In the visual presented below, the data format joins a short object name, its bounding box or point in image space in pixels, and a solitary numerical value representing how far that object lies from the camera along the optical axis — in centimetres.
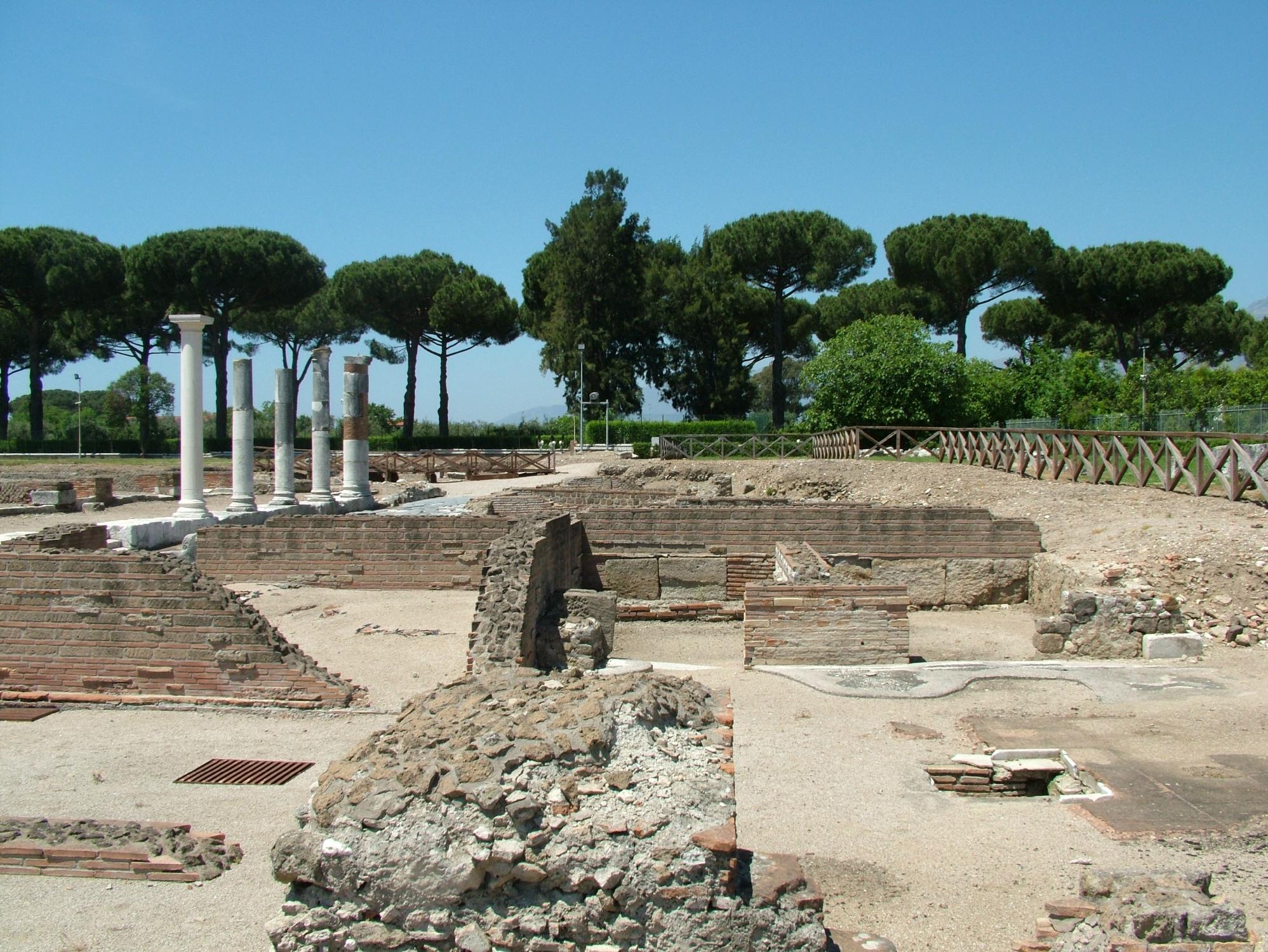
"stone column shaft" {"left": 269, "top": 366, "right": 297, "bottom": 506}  2252
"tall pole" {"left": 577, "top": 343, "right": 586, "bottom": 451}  4672
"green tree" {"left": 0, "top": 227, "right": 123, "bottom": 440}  4678
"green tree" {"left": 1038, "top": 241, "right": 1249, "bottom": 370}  4309
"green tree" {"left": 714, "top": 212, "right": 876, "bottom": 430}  4991
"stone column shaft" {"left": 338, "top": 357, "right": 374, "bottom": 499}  2530
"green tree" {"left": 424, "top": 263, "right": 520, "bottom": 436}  5181
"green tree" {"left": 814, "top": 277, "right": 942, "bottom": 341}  5062
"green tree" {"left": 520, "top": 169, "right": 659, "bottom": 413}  5200
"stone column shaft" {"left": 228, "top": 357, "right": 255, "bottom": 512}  2103
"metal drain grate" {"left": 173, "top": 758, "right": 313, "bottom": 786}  651
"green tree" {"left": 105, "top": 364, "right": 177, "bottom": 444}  4781
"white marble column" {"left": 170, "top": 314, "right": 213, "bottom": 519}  1894
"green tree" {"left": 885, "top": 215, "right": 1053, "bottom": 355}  4456
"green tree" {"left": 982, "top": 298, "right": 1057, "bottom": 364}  5300
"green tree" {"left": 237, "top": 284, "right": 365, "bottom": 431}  5734
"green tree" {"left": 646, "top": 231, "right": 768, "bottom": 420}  5241
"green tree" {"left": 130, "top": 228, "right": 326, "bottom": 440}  4669
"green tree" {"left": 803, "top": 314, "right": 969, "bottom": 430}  3409
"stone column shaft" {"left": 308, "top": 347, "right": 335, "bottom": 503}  2414
